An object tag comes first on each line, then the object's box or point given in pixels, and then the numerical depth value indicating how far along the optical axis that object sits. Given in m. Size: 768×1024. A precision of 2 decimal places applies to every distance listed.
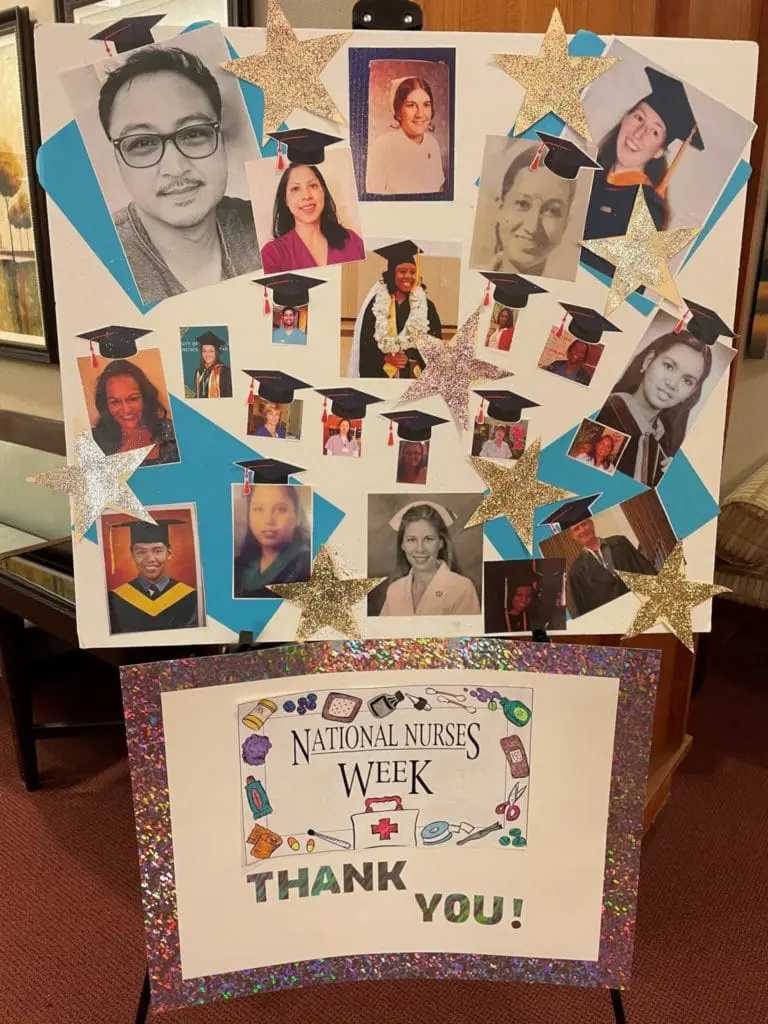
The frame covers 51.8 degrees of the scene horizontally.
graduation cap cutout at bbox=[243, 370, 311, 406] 0.84
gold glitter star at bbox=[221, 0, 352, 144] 0.77
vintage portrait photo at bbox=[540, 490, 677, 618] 0.90
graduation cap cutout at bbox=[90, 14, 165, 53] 0.75
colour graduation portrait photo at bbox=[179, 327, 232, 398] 0.83
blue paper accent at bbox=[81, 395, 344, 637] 0.85
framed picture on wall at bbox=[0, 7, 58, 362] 2.20
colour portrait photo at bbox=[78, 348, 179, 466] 0.83
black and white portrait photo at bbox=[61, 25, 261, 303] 0.77
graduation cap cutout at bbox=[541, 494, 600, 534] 0.89
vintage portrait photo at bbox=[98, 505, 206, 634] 0.87
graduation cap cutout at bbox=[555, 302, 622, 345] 0.84
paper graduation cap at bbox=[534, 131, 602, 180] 0.80
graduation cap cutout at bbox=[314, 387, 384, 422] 0.85
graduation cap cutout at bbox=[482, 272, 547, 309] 0.83
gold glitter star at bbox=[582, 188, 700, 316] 0.82
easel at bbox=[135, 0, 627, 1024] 0.83
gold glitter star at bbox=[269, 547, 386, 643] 0.89
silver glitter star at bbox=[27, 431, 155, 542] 0.85
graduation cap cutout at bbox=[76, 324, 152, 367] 0.82
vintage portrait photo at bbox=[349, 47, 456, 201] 0.78
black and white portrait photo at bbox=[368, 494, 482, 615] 0.88
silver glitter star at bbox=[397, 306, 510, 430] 0.84
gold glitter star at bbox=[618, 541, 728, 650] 0.91
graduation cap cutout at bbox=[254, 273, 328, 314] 0.82
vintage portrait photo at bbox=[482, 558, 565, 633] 0.90
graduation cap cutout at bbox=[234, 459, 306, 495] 0.86
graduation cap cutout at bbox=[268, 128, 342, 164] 0.79
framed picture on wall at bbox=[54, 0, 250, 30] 1.69
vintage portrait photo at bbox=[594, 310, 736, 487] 0.86
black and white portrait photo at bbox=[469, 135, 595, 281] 0.80
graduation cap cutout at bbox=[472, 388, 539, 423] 0.86
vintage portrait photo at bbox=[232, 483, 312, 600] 0.87
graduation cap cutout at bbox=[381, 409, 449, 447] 0.86
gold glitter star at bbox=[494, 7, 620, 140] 0.79
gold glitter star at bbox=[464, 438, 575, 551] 0.87
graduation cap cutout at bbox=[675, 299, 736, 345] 0.85
